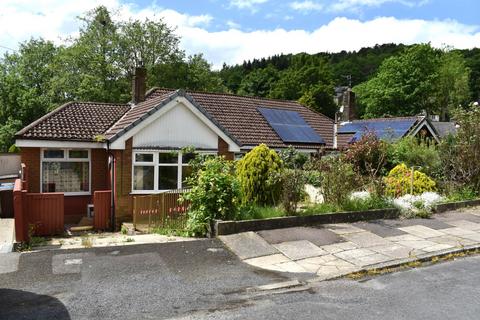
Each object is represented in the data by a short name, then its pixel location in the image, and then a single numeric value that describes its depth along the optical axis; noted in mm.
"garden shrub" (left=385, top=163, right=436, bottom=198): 15105
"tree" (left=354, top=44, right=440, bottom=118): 56375
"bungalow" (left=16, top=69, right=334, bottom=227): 15125
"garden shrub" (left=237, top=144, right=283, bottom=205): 12812
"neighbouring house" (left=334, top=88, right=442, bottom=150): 23148
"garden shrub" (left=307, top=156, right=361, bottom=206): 12859
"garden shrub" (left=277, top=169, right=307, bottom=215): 11930
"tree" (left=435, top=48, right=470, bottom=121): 62219
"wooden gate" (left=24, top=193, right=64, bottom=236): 12117
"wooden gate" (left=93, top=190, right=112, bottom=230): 14242
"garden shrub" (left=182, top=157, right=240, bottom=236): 11148
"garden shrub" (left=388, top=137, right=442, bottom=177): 17250
